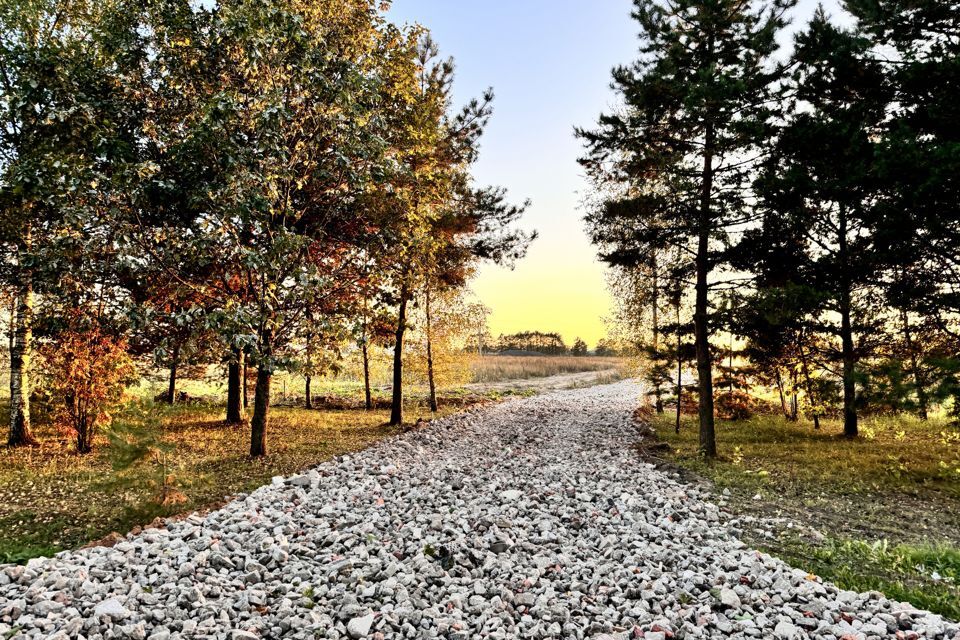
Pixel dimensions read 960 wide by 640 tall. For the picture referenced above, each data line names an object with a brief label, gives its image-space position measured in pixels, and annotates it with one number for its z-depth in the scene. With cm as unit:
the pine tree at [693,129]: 1008
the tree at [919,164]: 790
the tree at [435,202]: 1207
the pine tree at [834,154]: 943
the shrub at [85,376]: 980
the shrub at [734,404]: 1581
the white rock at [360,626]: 391
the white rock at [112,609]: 400
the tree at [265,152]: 865
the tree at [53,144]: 870
